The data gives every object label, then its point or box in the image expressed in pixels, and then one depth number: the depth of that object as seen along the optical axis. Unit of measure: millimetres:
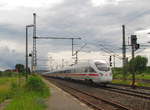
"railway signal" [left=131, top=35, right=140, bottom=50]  27520
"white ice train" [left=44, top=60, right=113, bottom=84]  28953
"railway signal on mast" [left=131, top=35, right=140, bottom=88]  27547
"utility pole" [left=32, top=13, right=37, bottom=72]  31266
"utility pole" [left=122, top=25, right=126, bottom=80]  34938
